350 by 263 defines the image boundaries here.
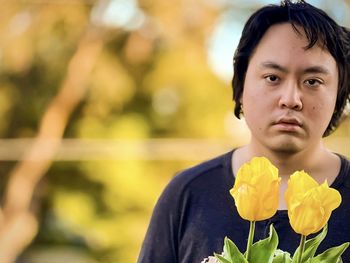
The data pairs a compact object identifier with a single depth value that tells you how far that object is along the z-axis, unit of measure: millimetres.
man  2118
